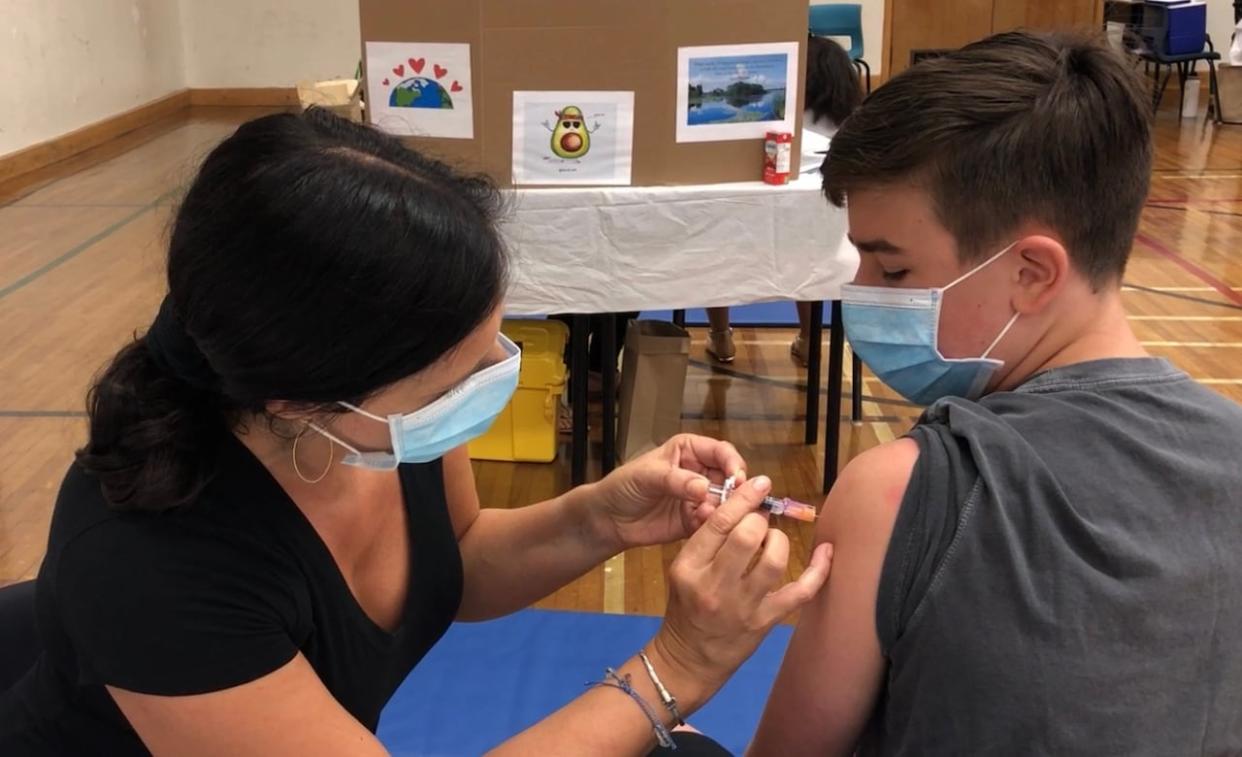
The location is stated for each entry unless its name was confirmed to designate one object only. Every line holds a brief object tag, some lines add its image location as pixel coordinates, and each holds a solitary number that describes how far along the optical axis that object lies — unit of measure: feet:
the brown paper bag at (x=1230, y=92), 28.81
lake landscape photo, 8.65
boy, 2.84
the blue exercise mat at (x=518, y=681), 6.56
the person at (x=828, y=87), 12.12
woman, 3.09
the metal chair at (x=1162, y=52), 27.43
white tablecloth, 8.79
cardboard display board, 8.36
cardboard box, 15.56
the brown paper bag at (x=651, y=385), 9.91
